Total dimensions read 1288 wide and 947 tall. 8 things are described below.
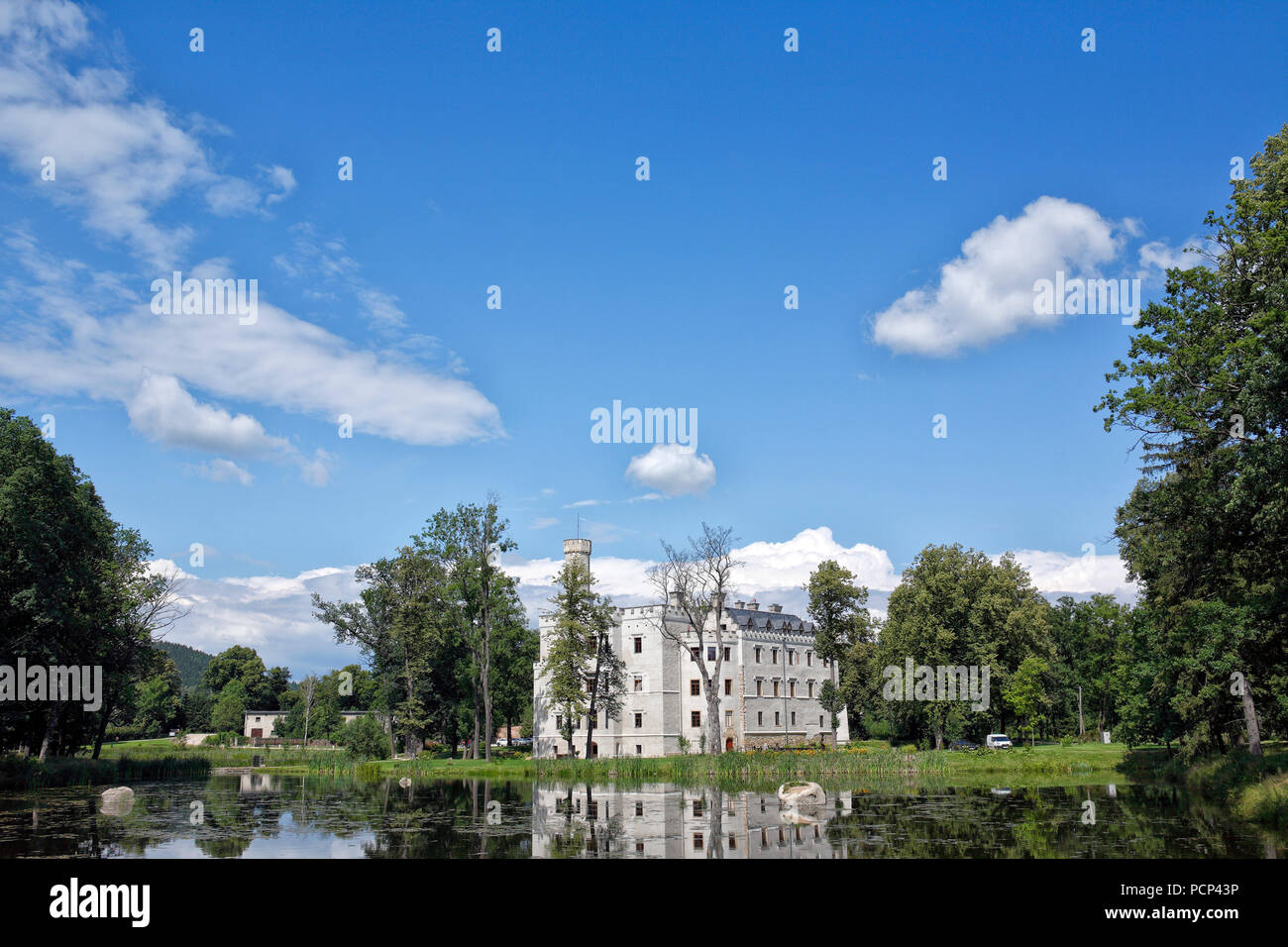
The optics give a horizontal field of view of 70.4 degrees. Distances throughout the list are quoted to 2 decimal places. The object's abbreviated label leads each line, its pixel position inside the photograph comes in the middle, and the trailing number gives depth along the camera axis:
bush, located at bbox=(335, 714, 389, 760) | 65.75
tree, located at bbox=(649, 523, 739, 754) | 61.53
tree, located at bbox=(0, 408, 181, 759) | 38.56
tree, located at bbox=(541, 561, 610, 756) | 62.25
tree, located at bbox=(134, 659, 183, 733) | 109.56
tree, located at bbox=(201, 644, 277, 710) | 126.38
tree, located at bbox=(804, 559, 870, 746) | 74.06
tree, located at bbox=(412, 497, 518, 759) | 65.25
